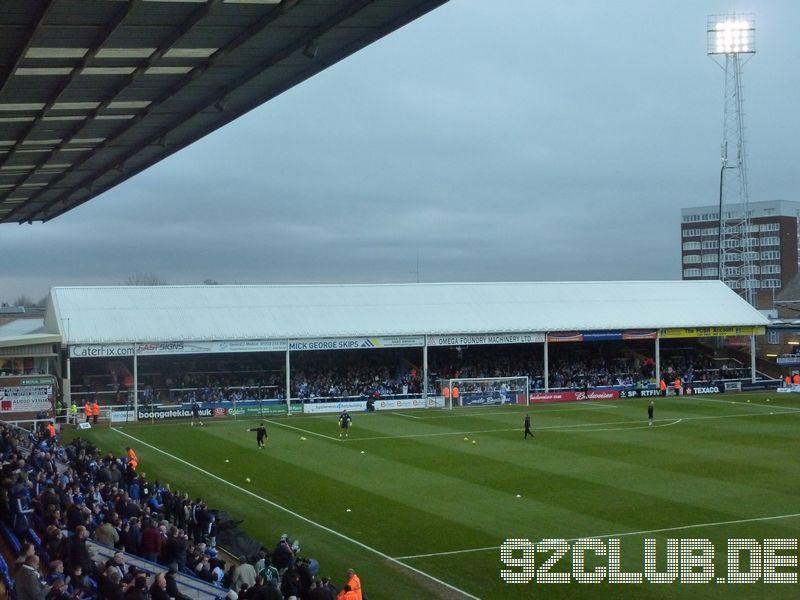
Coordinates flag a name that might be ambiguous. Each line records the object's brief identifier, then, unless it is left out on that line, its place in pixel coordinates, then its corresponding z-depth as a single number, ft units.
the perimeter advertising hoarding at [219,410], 159.33
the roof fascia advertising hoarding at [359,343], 172.24
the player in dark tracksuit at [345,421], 138.51
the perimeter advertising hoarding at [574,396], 184.24
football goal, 176.45
